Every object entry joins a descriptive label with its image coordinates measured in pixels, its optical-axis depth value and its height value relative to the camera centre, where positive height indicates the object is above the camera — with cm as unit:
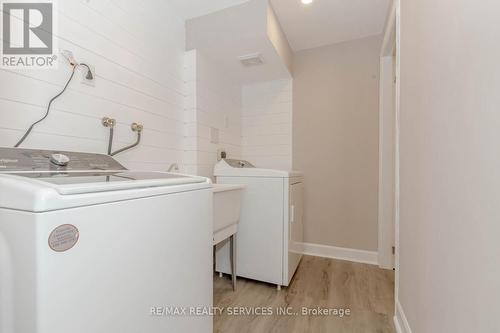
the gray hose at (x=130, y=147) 138 +12
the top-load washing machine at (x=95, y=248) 49 -22
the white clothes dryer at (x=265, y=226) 179 -49
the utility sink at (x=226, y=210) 148 -31
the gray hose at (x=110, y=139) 132 +15
